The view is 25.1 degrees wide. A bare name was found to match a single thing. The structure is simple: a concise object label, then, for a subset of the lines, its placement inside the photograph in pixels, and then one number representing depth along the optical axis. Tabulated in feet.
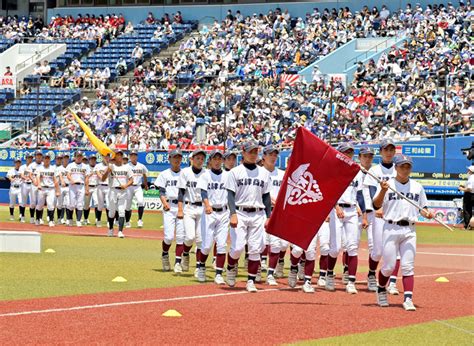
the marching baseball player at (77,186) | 107.04
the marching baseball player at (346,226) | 55.62
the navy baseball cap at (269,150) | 58.03
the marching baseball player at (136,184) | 92.27
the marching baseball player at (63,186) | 108.17
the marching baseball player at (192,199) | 61.82
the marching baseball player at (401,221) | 47.52
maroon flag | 50.39
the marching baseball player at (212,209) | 57.88
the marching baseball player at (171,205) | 63.05
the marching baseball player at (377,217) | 52.75
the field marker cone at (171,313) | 43.15
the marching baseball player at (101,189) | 101.86
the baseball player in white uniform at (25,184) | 110.73
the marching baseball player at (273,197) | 57.16
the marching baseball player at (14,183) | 117.91
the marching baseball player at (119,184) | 89.45
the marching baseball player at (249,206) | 53.47
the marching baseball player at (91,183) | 106.22
